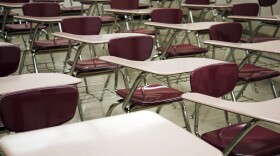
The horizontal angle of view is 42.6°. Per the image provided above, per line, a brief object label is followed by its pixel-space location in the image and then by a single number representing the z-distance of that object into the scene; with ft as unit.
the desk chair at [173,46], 11.42
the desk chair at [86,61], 9.56
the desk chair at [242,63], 9.16
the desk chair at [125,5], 16.26
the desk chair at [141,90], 7.38
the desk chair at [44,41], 11.19
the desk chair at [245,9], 15.14
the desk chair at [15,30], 13.37
